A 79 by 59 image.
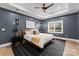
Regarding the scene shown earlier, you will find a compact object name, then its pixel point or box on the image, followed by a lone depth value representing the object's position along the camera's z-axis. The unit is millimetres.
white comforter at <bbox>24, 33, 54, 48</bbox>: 1352
